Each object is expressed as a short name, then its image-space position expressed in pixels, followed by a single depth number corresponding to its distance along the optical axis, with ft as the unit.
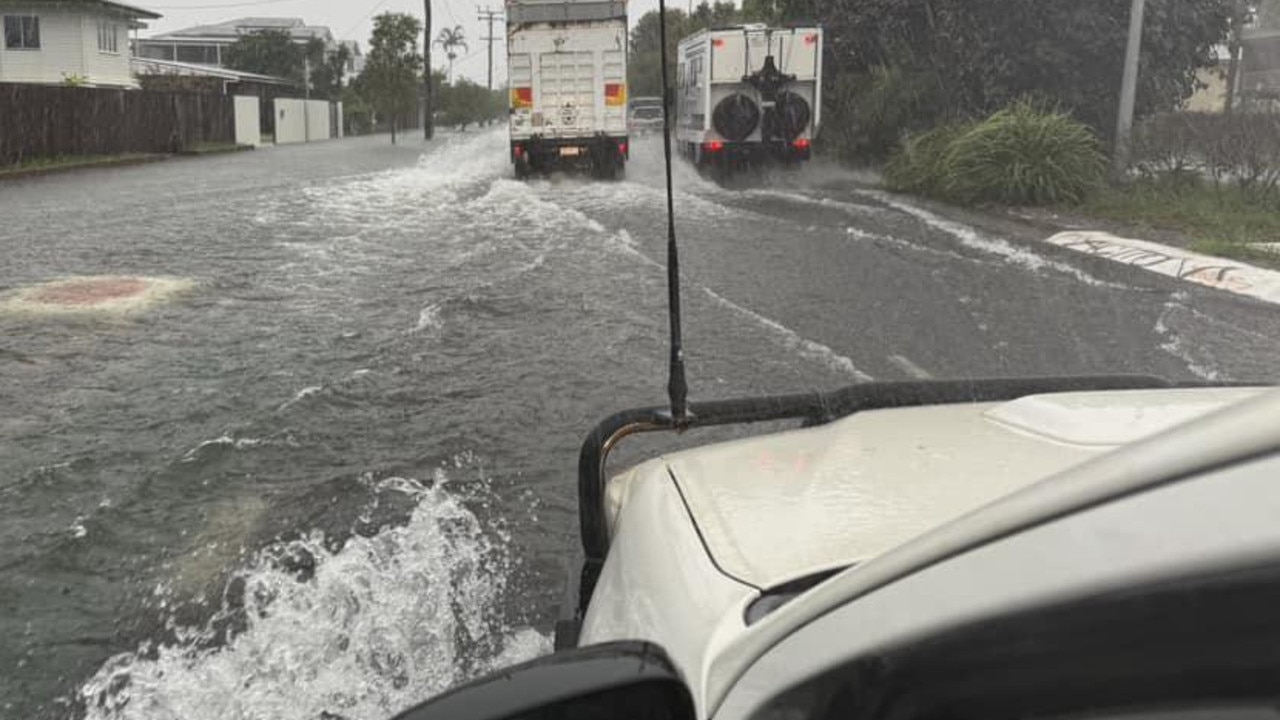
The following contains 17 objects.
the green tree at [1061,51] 67.46
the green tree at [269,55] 249.55
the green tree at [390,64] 168.35
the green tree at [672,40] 102.78
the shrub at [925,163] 60.75
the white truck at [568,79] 72.49
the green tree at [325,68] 252.42
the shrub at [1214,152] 45.57
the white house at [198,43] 279.49
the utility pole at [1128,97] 51.72
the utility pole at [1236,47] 70.08
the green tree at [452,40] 362.94
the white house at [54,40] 133.28
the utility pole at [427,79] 172.96
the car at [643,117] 115.75
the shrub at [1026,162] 53.93
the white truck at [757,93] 71.67
